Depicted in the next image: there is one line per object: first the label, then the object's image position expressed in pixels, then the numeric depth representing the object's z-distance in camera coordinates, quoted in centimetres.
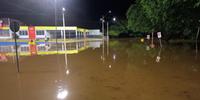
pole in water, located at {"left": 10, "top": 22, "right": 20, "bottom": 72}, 582
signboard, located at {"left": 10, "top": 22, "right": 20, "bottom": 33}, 582
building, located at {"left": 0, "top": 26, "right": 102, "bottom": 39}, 3113
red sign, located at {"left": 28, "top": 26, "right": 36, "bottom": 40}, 3105
